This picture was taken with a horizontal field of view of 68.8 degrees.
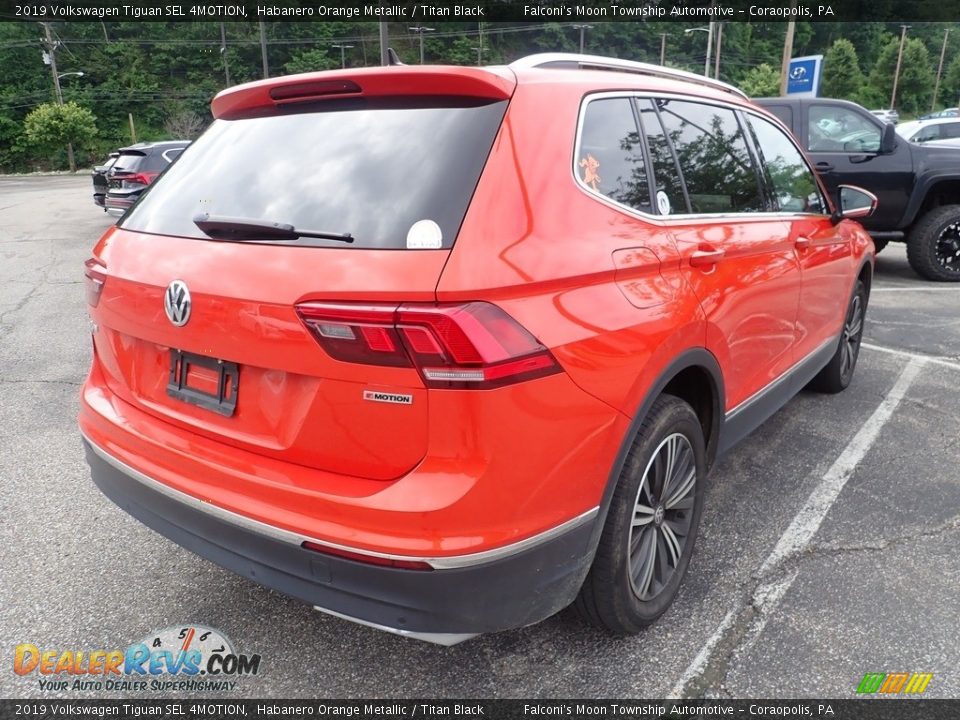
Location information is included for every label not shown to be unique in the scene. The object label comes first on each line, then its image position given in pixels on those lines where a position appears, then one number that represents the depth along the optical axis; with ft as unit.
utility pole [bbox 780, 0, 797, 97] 72.21
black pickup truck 26.68
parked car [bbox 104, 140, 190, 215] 40.42
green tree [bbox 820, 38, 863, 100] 215.51
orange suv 5.50
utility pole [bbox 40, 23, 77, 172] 159.22
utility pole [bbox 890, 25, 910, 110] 232.12
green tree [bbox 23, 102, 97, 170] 154.81
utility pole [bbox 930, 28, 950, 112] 254.10
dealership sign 60.03
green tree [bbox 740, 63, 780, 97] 191.11
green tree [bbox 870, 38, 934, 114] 239.09
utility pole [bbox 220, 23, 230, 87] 235.36
